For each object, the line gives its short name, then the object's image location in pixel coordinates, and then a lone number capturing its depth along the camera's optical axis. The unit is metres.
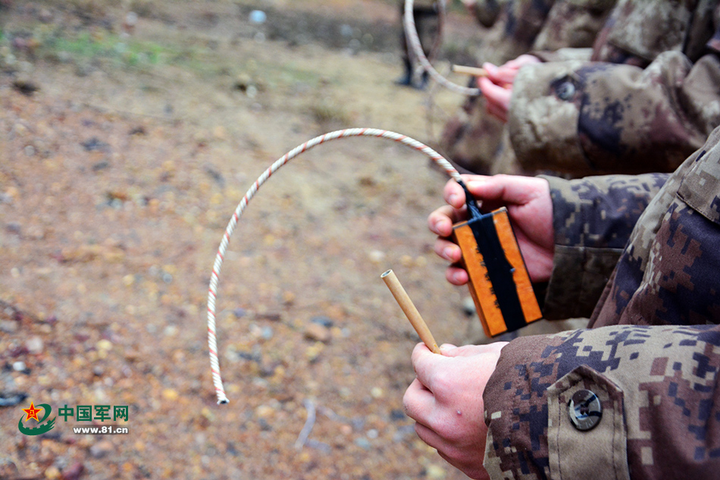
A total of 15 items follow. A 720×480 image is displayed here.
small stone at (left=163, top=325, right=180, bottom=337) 1.36
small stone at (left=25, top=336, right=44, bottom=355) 1.26
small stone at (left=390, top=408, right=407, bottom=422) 1.34
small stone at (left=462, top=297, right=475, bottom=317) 1.64
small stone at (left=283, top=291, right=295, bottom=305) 1.49
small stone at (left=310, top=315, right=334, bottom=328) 1.46
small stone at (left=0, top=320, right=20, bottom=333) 1.27
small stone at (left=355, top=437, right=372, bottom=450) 1.29
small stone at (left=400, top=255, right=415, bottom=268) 1.82
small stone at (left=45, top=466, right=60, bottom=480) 1.15
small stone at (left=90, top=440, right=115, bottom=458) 1.19
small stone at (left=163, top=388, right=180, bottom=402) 1.28
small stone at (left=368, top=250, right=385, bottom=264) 1.79
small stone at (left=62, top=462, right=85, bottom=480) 1.16
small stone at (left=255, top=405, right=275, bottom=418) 1.30
